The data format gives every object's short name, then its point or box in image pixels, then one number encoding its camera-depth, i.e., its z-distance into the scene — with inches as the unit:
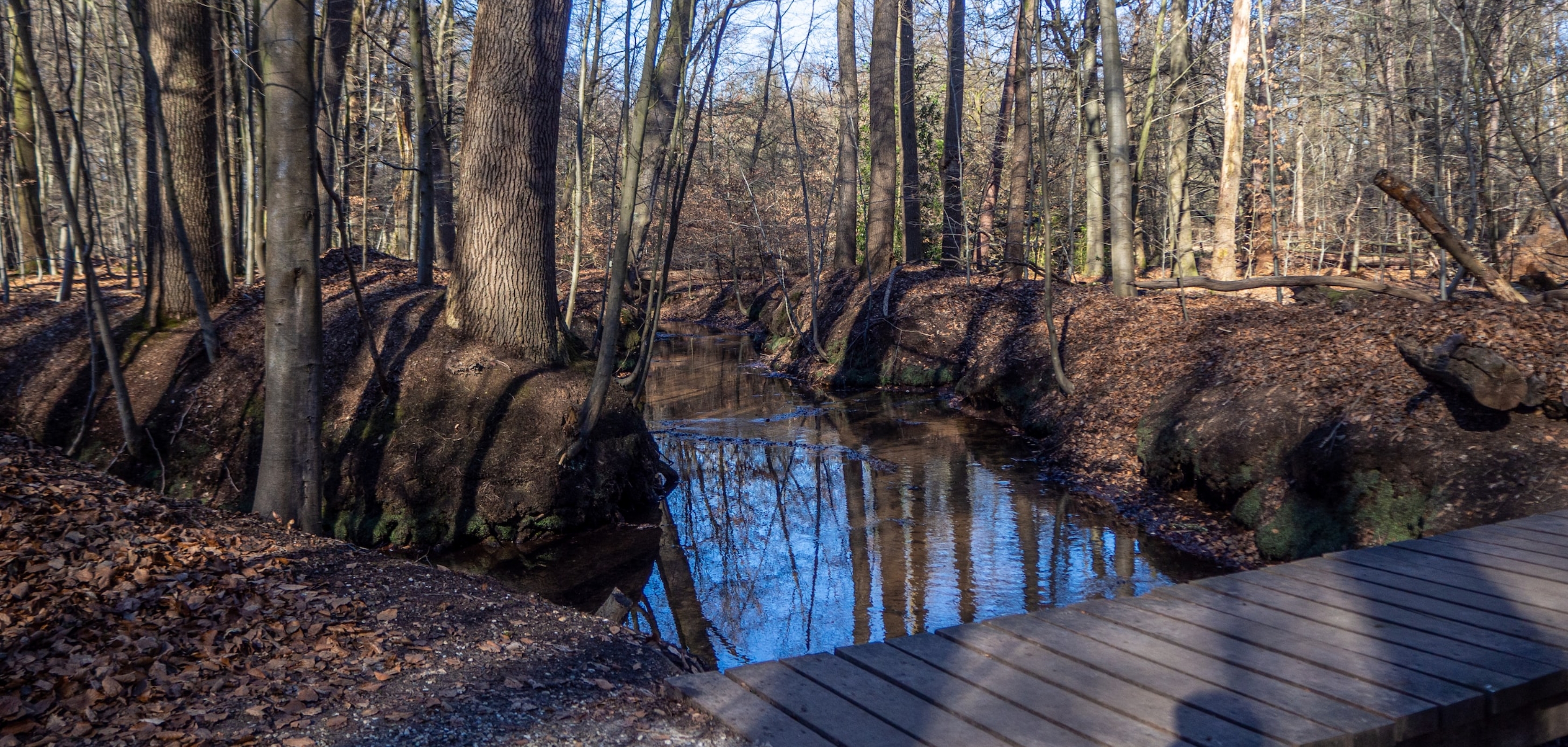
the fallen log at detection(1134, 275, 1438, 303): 388.2
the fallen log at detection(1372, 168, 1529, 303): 340.8
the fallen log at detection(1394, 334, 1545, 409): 288.2
